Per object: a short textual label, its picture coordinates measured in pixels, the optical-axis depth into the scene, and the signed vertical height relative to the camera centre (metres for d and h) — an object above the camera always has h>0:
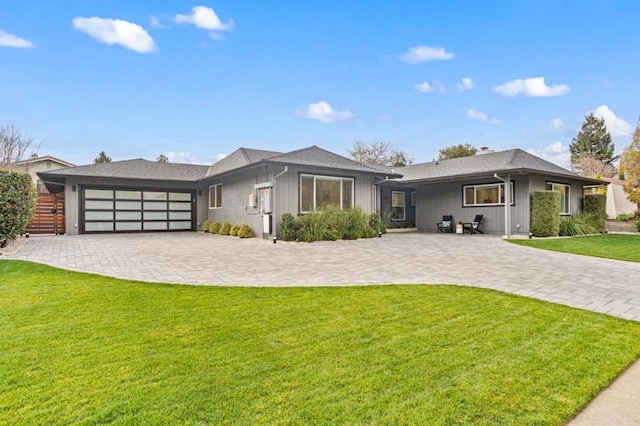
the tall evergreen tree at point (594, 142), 38.50 +8.04
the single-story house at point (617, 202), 22.78 +0.73
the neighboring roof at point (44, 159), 20.78 +3.71
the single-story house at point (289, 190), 12.30 +1.10
